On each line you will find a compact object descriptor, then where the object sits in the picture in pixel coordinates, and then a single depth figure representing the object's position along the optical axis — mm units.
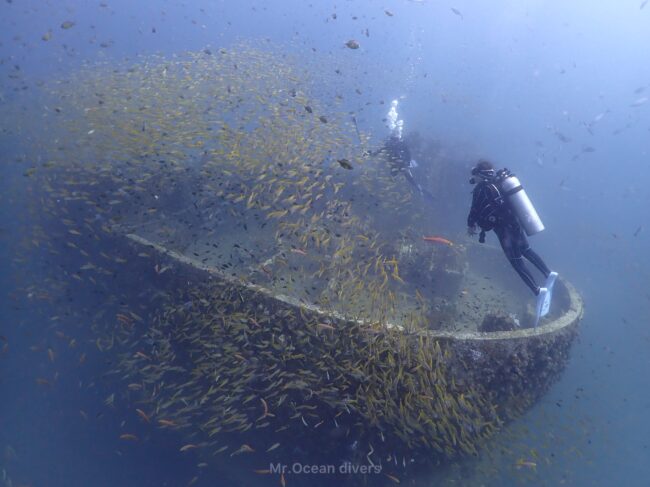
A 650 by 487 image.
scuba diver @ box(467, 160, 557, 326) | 6953
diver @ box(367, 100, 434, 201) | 12305
